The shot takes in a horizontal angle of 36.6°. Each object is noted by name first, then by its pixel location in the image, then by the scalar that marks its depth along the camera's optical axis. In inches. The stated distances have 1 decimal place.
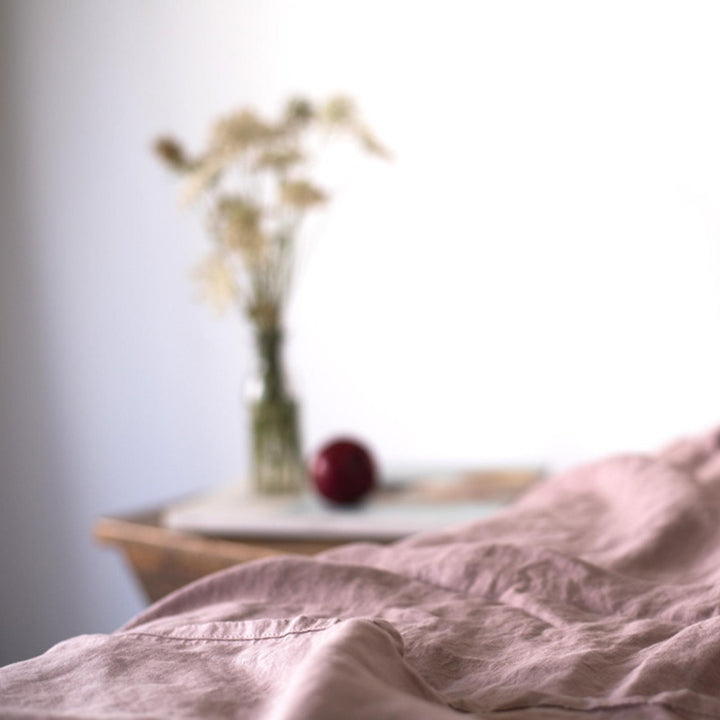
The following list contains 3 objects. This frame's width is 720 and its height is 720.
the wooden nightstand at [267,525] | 48.9
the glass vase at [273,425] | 56.7
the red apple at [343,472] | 52.2
